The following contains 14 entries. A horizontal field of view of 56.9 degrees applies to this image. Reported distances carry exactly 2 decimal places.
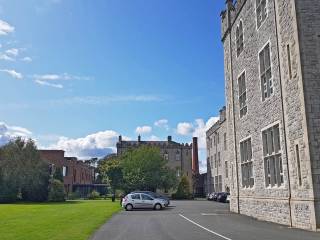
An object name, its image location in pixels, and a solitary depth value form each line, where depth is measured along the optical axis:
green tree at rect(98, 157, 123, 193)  51.98
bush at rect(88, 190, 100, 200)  52.73
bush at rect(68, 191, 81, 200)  49.84
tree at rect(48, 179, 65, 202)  40.22
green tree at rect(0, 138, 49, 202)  38.84
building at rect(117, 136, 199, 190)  65.88
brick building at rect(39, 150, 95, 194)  55.39
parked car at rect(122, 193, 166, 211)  24.79
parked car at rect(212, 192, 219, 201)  38.55
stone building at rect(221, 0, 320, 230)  12.14
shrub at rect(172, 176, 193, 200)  49.04
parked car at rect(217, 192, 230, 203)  35.40
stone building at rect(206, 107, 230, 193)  41.99
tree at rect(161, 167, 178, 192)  48.97
